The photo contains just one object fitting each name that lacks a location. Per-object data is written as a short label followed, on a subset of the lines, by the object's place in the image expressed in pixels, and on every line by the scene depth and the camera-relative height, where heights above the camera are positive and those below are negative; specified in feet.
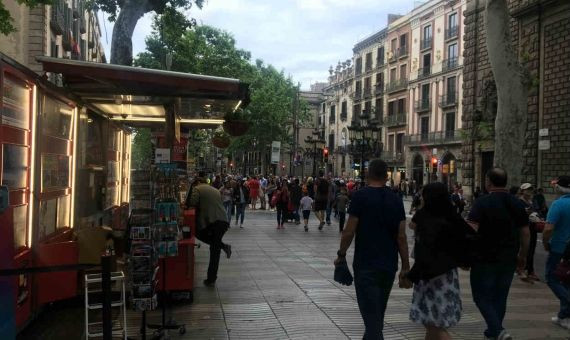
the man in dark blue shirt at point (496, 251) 18.13 -2.43
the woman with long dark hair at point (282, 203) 62.39 -3.81
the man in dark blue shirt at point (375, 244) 15.38 -1.98
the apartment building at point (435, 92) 161.58 +23.70
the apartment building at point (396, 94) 191.93 +26.38
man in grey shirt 28.55 -2.64
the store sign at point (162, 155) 27.81 +0.49
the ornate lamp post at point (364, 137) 78.23 +4.73
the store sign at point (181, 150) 37.85 +1.05
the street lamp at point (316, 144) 103.27 +4.63
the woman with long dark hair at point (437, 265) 15.42 -2.49
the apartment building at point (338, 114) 241.55 +24.44
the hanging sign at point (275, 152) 105.51 +3.02
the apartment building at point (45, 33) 58.78 +15.07
